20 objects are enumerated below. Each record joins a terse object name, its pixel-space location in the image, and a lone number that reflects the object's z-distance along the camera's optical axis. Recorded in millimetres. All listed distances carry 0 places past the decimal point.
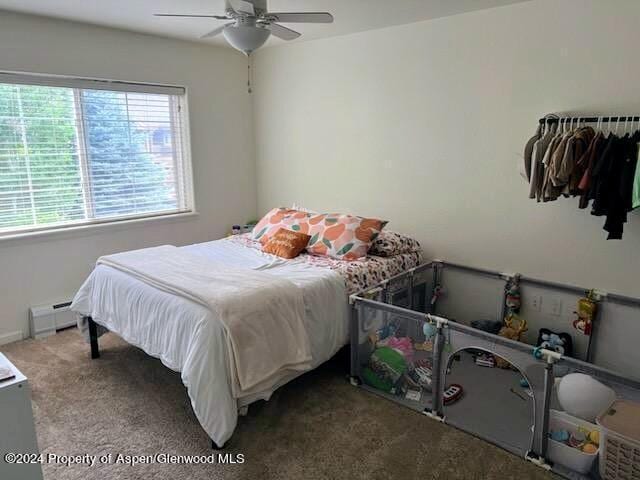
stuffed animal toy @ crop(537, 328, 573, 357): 2930
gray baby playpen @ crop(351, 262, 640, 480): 2008
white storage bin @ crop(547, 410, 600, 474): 2057
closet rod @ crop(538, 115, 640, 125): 2670
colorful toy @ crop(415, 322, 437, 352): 2443
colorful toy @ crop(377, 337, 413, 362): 2645
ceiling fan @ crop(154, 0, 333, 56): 2420
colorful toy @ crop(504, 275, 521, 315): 3223
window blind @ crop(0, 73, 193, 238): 3383
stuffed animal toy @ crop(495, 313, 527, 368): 3137
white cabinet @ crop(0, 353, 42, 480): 1559
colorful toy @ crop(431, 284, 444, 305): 3604
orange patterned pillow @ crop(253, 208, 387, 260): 3297
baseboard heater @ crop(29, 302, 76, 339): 3533
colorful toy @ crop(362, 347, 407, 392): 2689
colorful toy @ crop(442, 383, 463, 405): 2561
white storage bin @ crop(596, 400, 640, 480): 1871
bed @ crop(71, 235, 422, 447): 2164
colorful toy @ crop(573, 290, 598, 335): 2850
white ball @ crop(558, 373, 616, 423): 2020
